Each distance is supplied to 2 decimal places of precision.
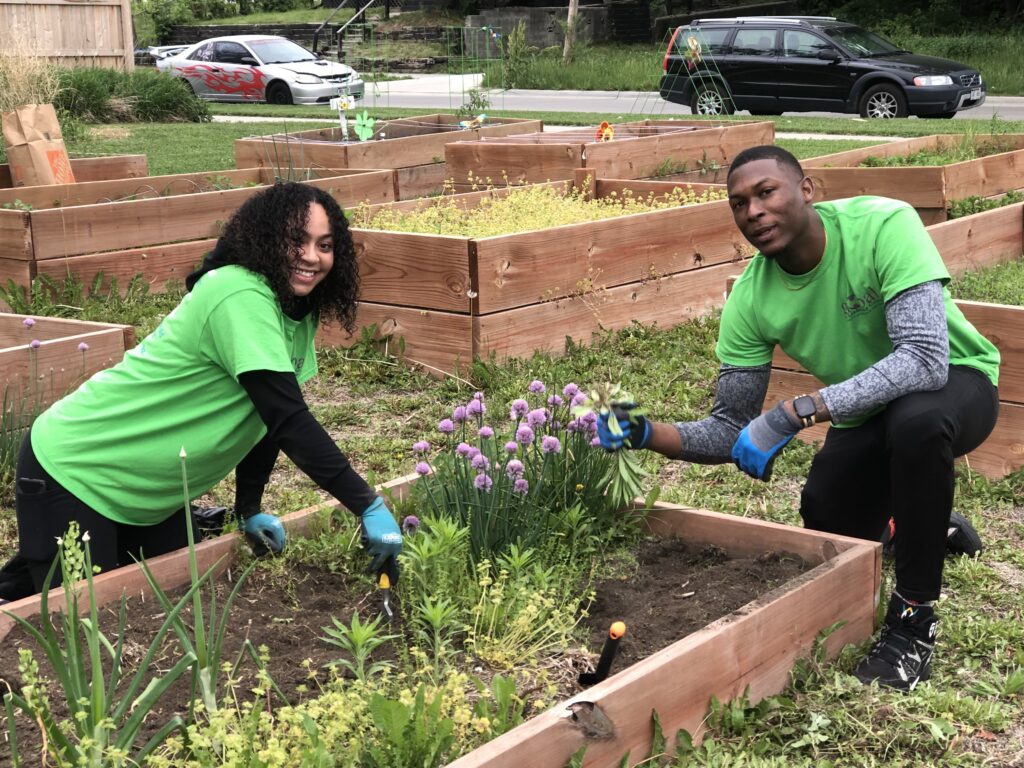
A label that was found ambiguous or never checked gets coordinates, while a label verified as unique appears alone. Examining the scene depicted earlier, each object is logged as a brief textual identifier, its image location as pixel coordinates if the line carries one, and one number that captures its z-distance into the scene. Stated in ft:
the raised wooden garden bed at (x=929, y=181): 26.04
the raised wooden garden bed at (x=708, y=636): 7.88
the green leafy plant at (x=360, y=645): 8.37
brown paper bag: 28.89
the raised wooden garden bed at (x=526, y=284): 18.90
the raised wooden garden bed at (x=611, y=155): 29.12
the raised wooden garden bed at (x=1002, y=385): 14.96
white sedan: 75.72
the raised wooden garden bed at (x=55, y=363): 15.42
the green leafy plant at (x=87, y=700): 7.04
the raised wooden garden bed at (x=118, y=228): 22.75
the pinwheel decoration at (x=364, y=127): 33.58
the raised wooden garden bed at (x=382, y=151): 33.04
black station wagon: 57.06
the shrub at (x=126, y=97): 56.80
